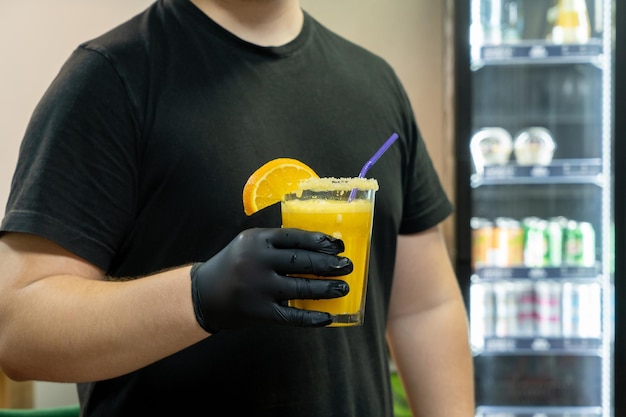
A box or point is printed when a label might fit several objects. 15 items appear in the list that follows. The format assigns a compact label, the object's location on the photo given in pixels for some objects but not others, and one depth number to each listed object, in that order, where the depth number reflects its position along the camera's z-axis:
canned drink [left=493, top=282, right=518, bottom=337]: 3.31
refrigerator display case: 3.05
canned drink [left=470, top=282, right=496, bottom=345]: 3.24
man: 1.16
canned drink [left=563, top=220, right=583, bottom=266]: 3.23
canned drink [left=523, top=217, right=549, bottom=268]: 3.25
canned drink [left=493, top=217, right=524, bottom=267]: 3.26
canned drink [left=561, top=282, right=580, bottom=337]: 3.29
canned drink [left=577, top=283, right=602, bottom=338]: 3.28
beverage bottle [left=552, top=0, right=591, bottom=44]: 3.20
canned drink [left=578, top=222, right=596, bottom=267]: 3.23
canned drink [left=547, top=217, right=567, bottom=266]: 3.25
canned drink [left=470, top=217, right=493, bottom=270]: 3.26
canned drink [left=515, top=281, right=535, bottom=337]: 3.35
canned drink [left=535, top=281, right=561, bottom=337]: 3.30
